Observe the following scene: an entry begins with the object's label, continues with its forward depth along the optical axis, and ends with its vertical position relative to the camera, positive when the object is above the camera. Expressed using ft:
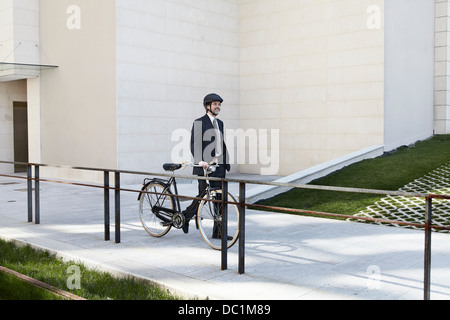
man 22.22 -0.29
